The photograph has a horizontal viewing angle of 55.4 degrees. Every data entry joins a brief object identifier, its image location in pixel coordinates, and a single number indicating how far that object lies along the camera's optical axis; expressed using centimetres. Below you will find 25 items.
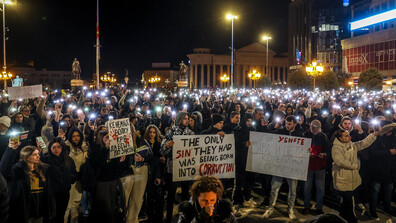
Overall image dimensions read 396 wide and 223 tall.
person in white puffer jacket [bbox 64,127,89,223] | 633
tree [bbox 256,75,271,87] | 5987
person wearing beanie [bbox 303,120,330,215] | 692
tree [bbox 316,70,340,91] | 4462
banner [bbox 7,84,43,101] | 1144
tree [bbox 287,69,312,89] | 5380
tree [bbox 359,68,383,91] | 3858
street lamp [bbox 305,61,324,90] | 2302
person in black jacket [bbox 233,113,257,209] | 719
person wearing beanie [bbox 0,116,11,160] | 691
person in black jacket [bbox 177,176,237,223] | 359
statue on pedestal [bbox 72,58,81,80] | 3647
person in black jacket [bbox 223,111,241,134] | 717
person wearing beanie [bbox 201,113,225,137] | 687
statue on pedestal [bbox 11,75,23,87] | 1795
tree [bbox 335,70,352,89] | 5062
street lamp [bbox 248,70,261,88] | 3373
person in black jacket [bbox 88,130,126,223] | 587
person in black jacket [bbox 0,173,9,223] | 398
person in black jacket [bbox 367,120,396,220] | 696
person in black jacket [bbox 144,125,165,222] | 637
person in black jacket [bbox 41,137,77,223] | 551
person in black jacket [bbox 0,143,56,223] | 493
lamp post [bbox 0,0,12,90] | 2383
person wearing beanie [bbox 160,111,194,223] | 636
